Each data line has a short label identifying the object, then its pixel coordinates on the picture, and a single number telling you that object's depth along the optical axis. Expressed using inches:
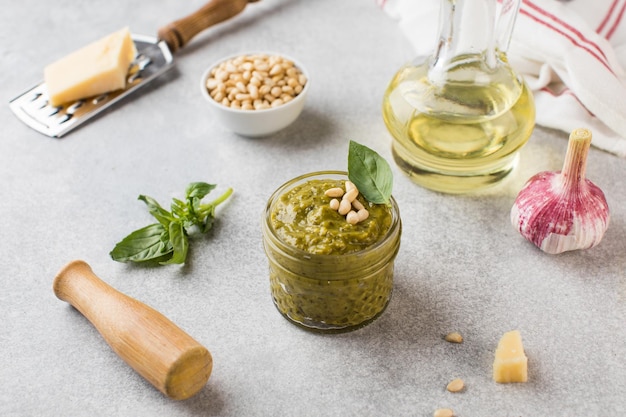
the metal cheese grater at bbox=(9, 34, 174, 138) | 31.5
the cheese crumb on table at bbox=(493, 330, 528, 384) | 23.8
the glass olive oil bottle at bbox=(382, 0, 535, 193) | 27.6
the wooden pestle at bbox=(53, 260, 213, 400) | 23.2
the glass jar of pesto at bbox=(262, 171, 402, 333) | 23.7
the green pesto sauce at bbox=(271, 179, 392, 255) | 23.8
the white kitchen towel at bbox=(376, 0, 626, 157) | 29.5
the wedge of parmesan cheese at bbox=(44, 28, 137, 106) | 31.6
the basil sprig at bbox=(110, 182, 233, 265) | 26.8
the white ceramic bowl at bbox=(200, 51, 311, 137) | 29.7
